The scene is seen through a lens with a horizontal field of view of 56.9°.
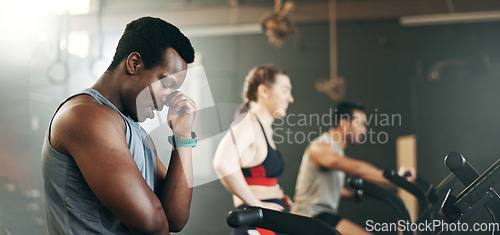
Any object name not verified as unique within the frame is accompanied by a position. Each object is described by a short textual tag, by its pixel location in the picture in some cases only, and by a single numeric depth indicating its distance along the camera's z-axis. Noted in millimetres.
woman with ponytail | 2018
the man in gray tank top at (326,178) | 2832
